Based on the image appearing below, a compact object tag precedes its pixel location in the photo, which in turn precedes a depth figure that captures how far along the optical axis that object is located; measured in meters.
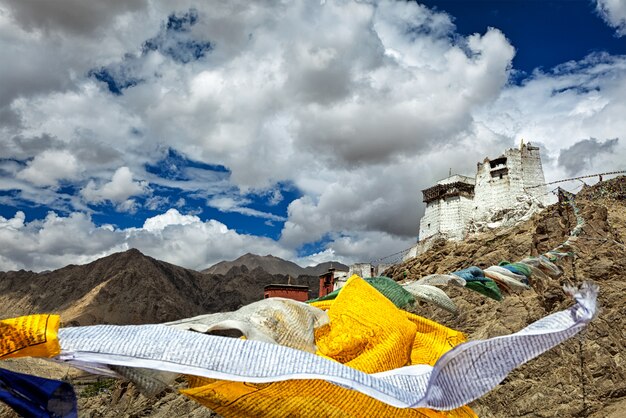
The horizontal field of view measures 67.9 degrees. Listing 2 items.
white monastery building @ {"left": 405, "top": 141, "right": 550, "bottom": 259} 42.56
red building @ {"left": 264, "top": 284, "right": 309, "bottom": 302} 32.50
